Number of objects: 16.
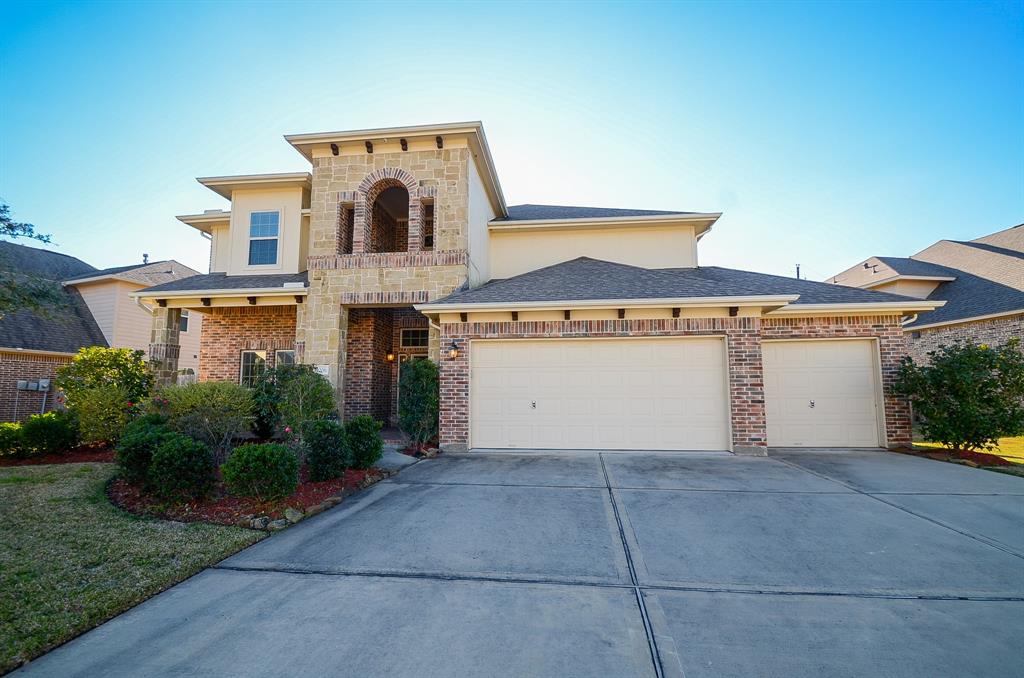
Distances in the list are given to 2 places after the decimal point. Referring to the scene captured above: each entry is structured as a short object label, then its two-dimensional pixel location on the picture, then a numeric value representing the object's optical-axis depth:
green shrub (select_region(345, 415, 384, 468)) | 7.14
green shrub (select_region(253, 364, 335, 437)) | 6.91
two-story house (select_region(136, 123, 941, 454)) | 8.82
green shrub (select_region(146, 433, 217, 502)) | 5.35
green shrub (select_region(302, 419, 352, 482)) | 6.36
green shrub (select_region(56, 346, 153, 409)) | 8.65
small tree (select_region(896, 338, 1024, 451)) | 8.24
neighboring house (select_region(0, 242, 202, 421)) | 13.91
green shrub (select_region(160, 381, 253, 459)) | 6.37
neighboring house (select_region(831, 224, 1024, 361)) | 14.07
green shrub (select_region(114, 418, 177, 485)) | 5.62
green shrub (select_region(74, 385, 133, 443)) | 8.20
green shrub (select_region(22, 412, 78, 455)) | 8.22
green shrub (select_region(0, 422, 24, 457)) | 8.16
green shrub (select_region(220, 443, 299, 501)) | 5.32
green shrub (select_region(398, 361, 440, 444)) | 9.10
